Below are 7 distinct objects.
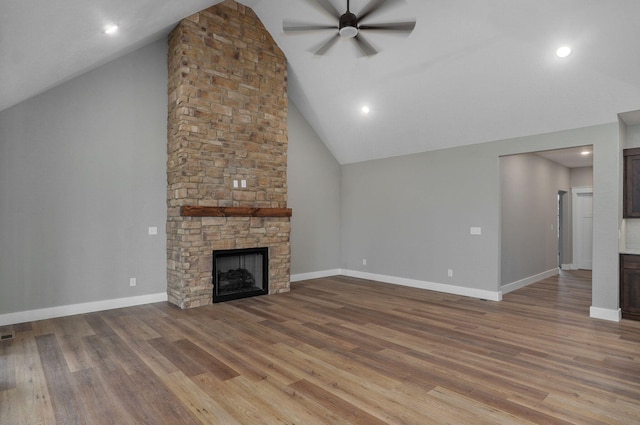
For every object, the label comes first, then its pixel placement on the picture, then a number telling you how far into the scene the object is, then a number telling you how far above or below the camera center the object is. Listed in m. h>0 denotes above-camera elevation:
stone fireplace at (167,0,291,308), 4.95 +1.12
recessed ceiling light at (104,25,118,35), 3.56 +1.91
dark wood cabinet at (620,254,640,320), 4.36 -0.92
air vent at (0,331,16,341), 3.74 -1.27
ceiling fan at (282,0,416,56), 3.38 +1.88
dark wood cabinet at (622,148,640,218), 4.57 +0.39
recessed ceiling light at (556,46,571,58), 3.89 +1.78
